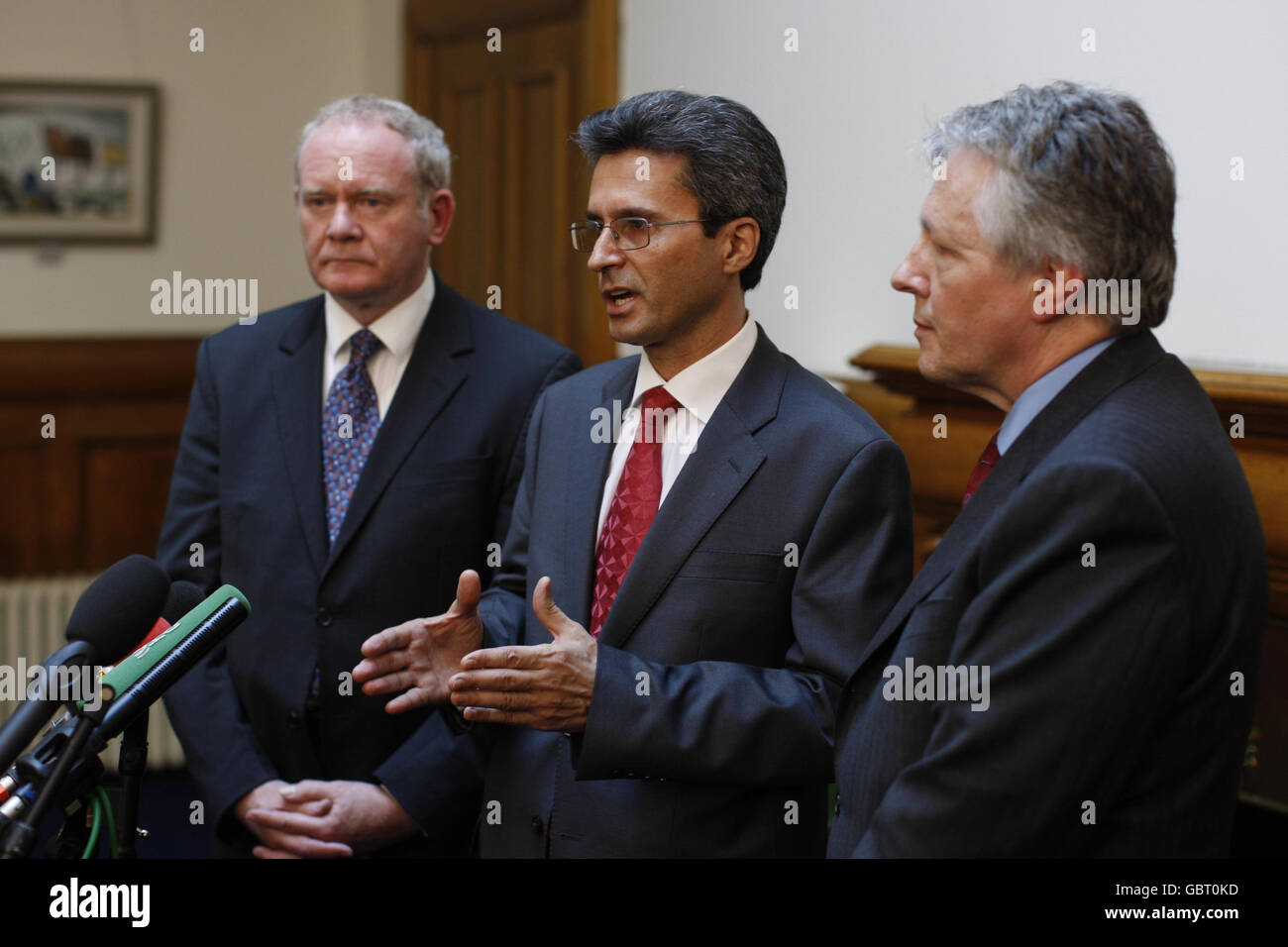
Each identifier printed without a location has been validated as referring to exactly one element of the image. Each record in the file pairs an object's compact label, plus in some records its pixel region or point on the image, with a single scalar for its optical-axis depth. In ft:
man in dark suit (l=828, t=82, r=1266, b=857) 4.06
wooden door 14.17
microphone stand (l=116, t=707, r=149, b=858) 4.58
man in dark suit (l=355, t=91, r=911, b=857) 5.71
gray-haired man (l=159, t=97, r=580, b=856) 7.63
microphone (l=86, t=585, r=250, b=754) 4.17
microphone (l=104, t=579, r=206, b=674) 5.25
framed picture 16.89
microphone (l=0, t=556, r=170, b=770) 3.84
